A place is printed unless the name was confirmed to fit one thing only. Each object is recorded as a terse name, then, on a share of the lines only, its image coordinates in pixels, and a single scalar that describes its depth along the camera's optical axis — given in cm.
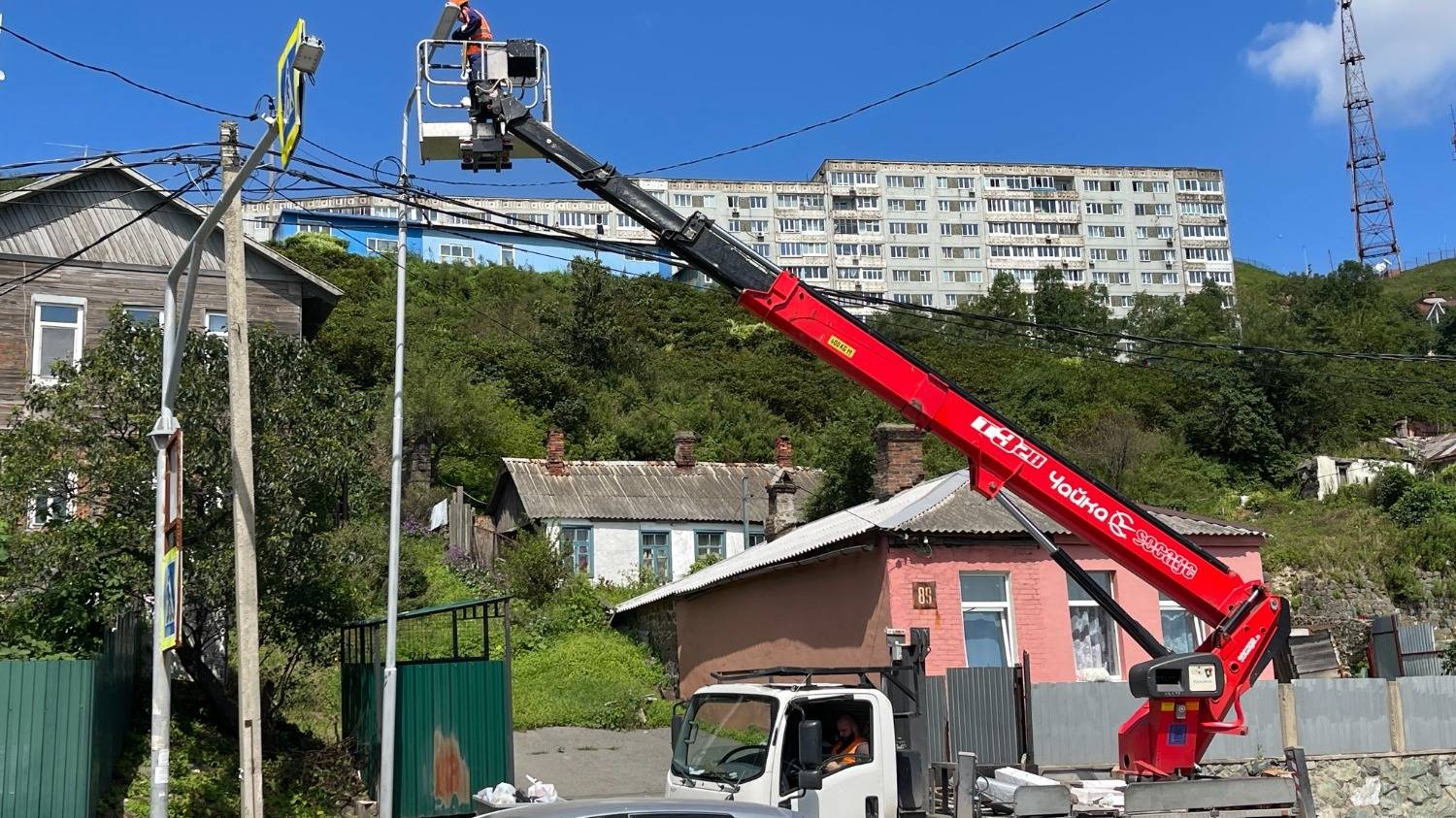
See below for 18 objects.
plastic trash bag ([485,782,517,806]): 1349
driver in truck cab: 971
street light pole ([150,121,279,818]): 997
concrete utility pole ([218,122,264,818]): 1169
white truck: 899
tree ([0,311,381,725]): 1433
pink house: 1781
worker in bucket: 1099
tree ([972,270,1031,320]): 8312
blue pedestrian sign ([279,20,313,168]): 883
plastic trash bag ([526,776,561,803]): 1274
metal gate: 1434
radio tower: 8438
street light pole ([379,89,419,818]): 1371
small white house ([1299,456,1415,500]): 4538
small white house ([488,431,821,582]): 3638
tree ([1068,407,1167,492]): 4756
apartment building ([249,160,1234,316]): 10644
